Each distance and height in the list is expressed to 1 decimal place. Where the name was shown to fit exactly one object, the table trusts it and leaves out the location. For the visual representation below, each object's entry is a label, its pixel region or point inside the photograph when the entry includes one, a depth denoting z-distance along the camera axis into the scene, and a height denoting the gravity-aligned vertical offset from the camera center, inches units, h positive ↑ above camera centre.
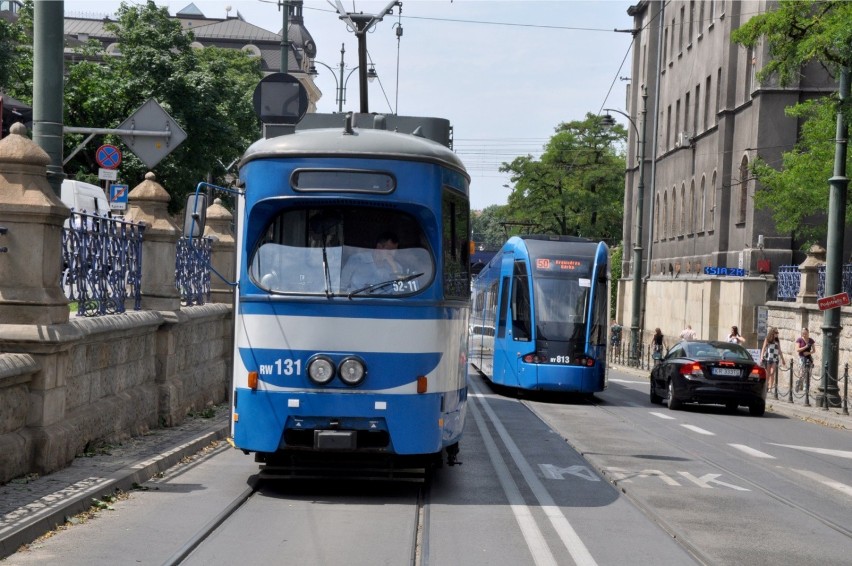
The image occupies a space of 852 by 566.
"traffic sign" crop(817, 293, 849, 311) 1013.9 -17.6
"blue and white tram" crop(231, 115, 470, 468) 416.5 -12.3
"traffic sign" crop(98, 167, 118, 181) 968.5 +59.5
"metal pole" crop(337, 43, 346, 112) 2323.2 +306.2
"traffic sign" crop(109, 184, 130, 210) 1043.9 +46.4
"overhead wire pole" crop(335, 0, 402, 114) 1068.5 +207.1
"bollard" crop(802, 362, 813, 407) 1059.6 -86.2
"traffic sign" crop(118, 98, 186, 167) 548.7 +53.1
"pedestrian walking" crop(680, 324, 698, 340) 1501.0 -71.3
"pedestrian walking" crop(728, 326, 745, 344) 1446.0 -69.7
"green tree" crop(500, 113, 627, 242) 3097.9 +214.5
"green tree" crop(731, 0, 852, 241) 908.0 +157.8
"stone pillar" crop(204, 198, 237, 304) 773.3 +5.8
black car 930.1 -75.6
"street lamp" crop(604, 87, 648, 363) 1822.1 -14.3
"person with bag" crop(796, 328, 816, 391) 1200.8 -68.3
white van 1194.0 +53.0
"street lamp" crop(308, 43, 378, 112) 2294.5 +314.7
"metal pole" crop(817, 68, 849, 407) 1028.5 +18.7
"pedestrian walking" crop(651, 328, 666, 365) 1833.2 -96.0
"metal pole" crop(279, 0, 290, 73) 1106.3 +198.0
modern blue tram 978.7 -36.4
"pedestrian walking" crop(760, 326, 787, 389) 1288.1 -77.1
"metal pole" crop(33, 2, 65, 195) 442.3 +60.4
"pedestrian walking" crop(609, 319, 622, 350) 2171.9 -111.0
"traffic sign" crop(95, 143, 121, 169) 971.3 +73.3
